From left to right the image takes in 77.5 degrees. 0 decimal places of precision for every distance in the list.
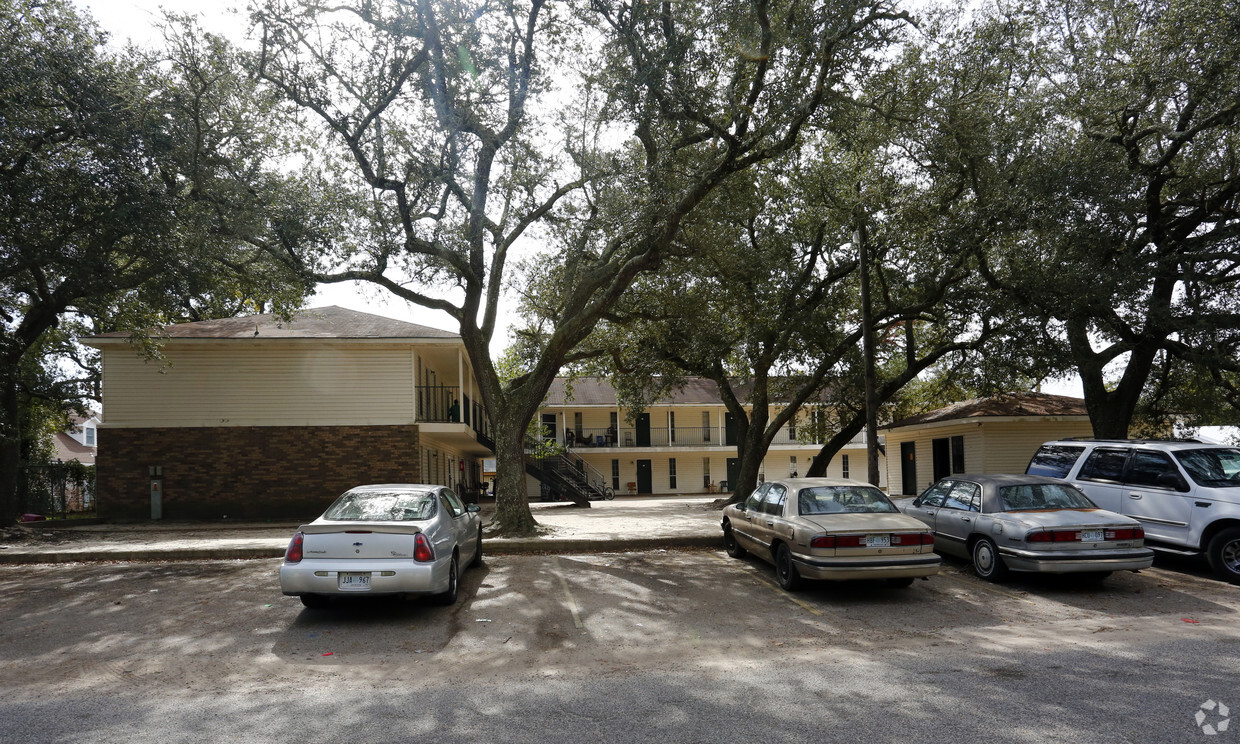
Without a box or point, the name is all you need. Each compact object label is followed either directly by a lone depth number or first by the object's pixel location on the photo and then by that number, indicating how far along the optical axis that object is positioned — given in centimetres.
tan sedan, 891
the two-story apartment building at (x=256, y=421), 2022
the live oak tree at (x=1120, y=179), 1414
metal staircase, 3284
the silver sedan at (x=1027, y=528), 931
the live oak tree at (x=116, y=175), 1323
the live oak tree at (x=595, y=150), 1273
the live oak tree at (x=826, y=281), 1652
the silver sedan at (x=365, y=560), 804
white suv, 1018
